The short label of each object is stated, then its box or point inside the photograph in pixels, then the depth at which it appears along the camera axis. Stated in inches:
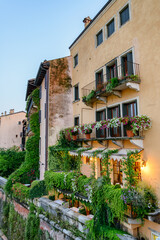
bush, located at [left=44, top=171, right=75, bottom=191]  401.7
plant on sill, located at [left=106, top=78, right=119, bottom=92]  372.3
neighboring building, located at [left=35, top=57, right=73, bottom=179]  603.8
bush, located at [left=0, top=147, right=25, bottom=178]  856.9
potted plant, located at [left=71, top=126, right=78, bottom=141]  516.1
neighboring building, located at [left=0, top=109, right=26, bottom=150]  1339.8
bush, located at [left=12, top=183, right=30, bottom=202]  535.6
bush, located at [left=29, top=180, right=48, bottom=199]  512.1
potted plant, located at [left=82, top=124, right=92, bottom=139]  444.7
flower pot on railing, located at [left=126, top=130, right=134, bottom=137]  337.4
